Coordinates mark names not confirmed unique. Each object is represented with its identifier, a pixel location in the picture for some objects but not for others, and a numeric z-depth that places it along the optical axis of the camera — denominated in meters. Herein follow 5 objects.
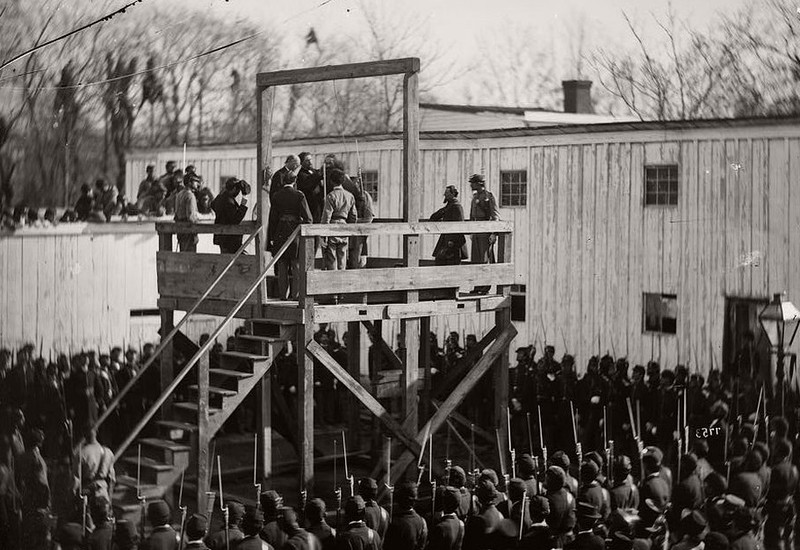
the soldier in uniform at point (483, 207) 15.80
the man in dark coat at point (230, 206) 15.13
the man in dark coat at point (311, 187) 14.94
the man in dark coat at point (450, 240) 15.62
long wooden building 15.11
